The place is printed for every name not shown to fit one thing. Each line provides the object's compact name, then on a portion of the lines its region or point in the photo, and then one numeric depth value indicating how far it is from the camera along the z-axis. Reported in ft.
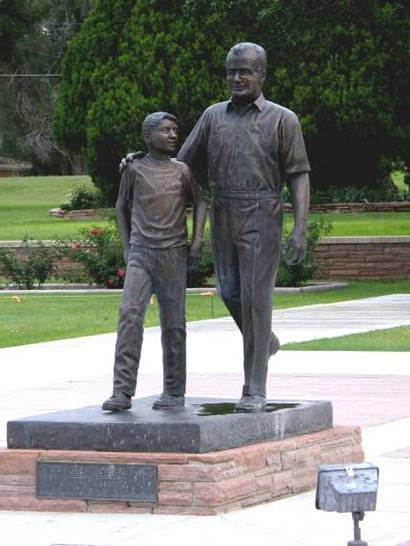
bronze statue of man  33.55
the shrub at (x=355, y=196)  162.20
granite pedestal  30.73
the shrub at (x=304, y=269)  107.76
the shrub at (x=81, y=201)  173.88
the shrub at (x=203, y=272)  105.81
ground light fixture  23.57
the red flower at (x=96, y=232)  108.88
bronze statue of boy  33.06
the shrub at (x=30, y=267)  109.81
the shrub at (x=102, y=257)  107.14
